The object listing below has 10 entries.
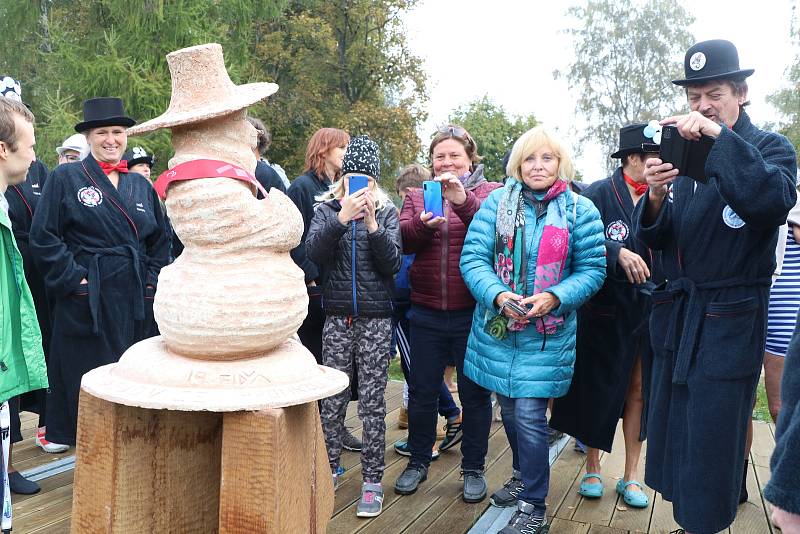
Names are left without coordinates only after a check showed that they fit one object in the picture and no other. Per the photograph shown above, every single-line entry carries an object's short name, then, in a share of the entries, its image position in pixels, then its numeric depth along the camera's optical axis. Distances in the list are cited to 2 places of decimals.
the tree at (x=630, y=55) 35.31
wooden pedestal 2.05
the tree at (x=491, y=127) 23.16
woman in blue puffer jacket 3.35
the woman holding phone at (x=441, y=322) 3.89
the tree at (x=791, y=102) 27.95
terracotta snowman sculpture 2.06
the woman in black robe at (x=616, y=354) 3.82
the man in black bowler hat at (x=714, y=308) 2.73
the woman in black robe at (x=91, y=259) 3.87
